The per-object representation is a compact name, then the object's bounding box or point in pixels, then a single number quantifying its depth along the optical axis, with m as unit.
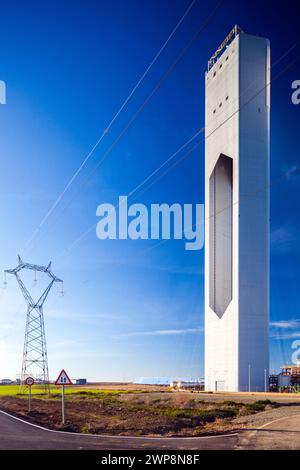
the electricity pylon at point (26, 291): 62.25
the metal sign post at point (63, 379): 26.00
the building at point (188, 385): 92.06
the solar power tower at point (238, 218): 75.75
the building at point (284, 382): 76.44
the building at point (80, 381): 168.25
